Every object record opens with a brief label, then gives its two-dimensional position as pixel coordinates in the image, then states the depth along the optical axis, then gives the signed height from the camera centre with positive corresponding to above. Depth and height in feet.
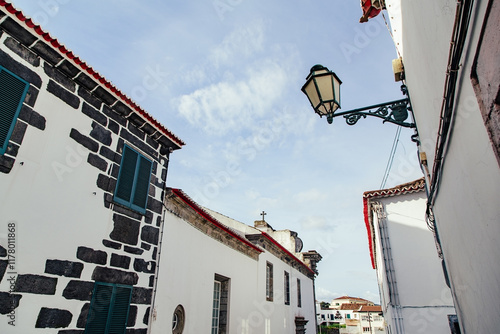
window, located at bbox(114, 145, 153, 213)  18.11 +7.44
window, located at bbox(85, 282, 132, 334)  15.26 +0.52
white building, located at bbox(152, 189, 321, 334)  22.66 +3.80
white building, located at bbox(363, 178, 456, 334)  28.43 +5.18
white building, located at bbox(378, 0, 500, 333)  6.07 +4.36
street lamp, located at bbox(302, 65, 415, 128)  13.46 +8.52
